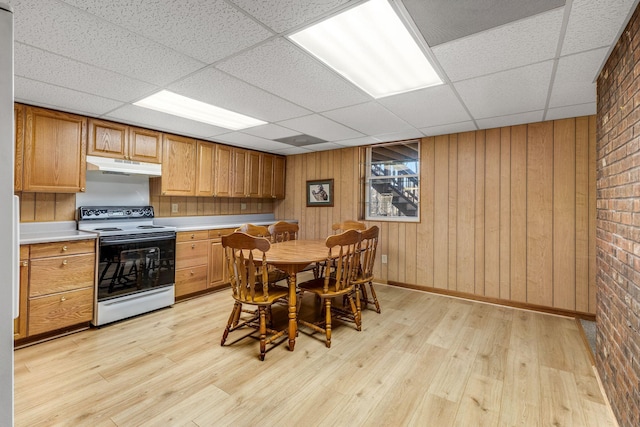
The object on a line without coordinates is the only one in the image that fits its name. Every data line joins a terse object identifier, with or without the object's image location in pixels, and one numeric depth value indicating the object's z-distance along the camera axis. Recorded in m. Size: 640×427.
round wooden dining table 2.48
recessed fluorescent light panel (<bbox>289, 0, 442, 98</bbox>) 1.61
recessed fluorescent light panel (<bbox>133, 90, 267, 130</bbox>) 2.76
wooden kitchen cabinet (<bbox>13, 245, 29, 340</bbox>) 2.50
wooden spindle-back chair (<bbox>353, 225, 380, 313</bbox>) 3.00
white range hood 3.16
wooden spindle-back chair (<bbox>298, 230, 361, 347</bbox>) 2.60
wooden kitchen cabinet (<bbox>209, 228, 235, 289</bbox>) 4.02
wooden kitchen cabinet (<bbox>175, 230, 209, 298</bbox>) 3.66
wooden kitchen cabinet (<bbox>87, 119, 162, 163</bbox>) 3.22
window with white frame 4.35
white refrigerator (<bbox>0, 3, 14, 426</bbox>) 0.88
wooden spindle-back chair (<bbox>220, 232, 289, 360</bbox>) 2.31
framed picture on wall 5.07
